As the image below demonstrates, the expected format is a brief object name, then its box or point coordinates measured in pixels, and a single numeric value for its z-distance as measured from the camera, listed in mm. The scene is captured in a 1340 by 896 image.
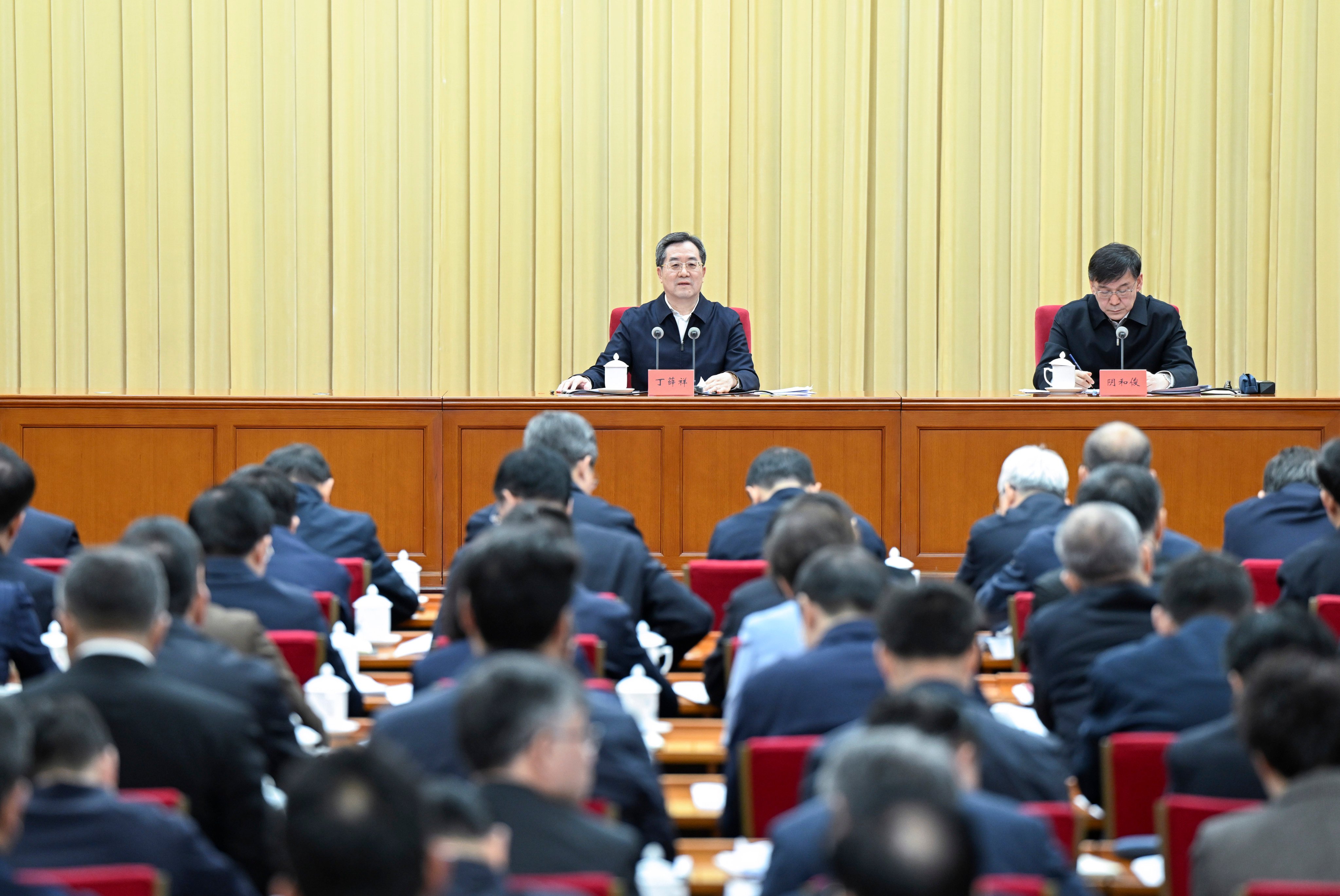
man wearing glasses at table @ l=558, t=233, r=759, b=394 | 13508
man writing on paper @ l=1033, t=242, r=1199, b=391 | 13180
